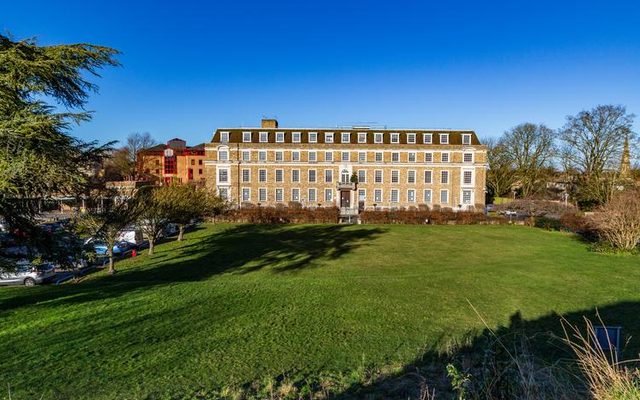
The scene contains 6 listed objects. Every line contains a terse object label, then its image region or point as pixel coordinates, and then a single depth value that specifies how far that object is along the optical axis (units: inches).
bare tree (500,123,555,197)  2030.0
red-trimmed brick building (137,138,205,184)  2800.0
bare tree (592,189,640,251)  842.2
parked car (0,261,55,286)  691.4
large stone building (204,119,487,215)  1905.8
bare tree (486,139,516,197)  2225.6
